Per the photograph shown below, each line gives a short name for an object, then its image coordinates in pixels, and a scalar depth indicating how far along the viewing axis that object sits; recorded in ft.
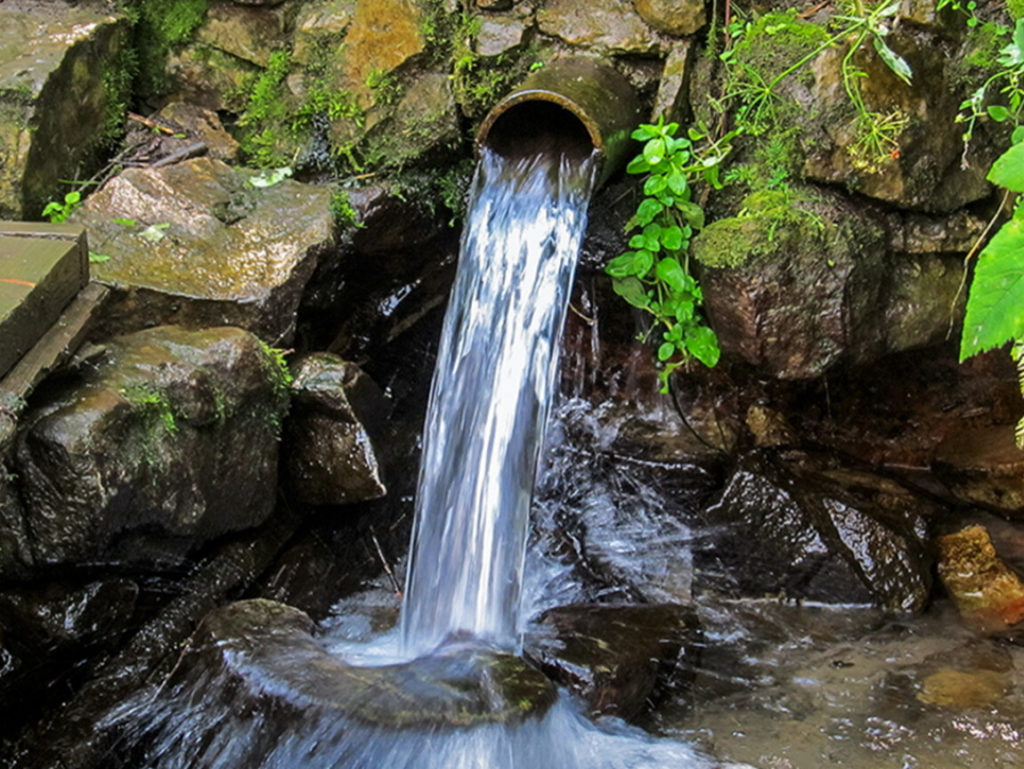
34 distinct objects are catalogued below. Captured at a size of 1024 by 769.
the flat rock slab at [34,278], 9.86
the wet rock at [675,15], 14.25
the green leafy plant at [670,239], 13.15
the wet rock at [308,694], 9.35
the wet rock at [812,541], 13.65
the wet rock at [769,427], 15.94
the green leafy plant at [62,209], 13.82
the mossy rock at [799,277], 12.69
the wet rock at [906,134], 12.60
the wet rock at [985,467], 14.47
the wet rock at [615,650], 10.94
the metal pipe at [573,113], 12.73
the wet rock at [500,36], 15.17
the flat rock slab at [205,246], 12.71
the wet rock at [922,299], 13.30
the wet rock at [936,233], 13.26
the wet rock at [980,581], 12.98
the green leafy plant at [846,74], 12.09
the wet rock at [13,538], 9.83
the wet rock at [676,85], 14.16
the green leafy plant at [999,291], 6.12
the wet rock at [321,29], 16.26
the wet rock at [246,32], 16.79
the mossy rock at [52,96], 13.73
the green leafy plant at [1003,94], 11.35
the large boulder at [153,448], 9.96
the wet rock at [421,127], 15.38
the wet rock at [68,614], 10.19
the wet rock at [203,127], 16.19
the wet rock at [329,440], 13.25
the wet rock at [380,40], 15.61
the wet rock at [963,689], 11.21
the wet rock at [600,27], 14.61
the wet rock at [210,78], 16.75
